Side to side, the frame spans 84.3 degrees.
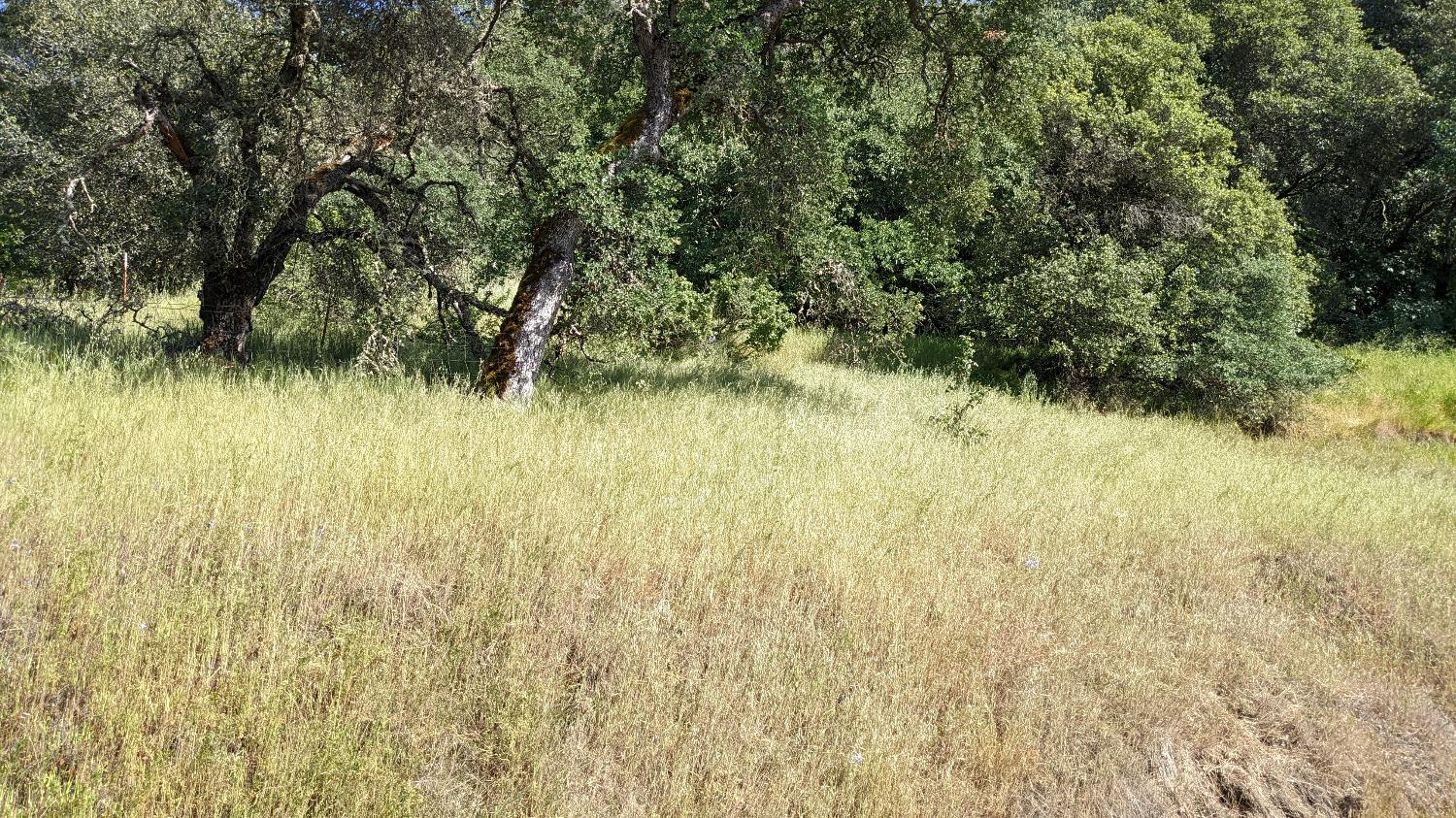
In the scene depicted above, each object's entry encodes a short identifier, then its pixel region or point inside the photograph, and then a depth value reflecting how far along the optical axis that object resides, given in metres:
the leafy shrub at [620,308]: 9.05
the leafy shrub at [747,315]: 16.05
